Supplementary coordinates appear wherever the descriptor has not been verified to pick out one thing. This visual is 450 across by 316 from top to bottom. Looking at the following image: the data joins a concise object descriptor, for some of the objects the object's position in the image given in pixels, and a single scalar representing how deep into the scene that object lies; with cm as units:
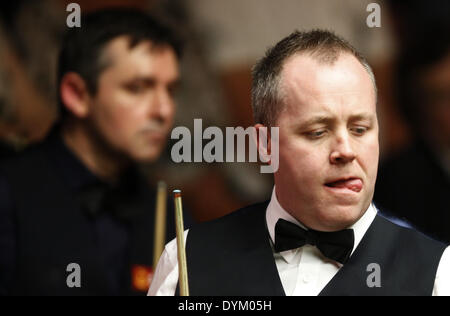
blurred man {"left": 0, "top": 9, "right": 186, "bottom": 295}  507
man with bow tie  445
